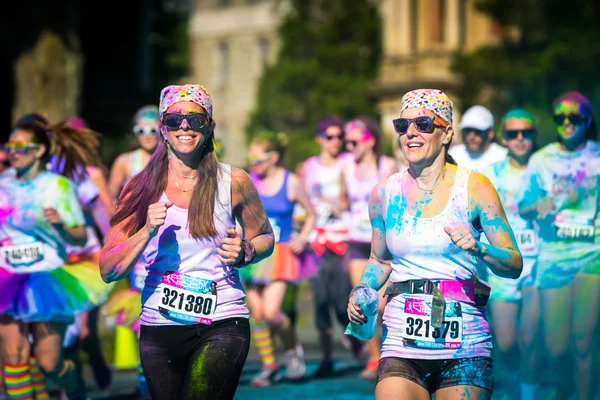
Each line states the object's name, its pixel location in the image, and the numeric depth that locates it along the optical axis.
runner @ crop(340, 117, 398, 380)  20.57
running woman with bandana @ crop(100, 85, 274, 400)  10.20
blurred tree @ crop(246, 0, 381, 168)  88.04
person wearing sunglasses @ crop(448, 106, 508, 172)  17.80
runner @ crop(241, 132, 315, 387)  20.35
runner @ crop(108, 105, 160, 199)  18.15
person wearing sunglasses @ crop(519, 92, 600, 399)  15.06
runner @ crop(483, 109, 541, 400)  15.17
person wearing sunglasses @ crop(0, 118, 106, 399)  14.54
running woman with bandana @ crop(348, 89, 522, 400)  10.01
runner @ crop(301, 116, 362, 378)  21.27
